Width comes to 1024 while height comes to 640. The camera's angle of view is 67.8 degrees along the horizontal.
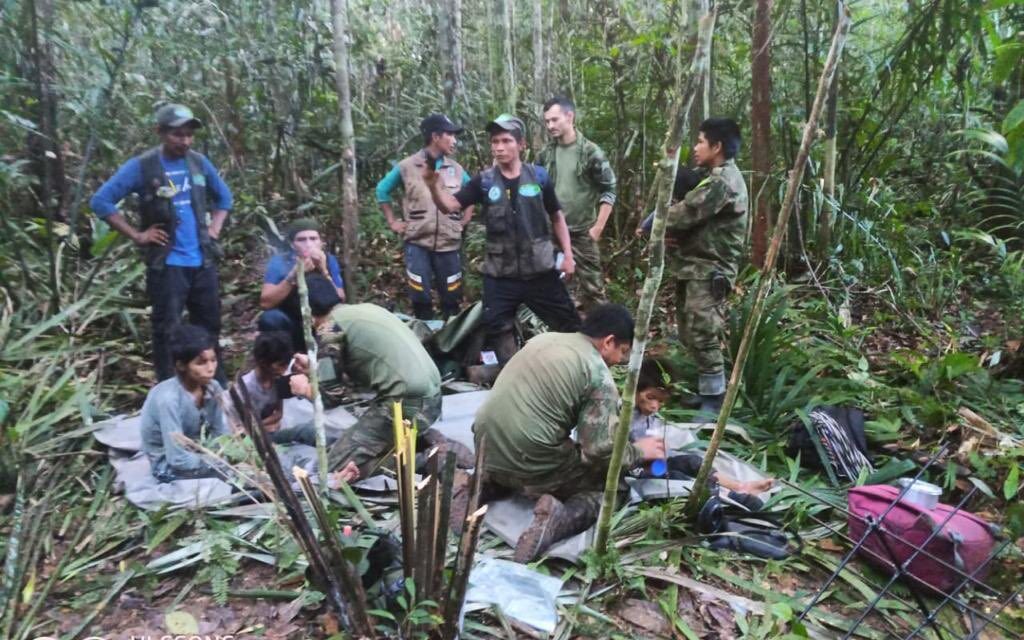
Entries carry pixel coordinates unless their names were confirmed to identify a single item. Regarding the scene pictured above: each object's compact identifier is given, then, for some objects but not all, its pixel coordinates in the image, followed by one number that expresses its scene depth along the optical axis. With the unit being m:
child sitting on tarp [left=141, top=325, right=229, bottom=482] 3.72
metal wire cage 2.85
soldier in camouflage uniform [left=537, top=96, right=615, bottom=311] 5.57
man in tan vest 5.72
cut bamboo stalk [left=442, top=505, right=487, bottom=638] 2.38
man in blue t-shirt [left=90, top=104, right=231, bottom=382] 4.50
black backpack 3.92
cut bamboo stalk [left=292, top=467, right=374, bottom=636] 2.39
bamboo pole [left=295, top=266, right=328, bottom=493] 2.92
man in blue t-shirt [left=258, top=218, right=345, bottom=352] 4.52
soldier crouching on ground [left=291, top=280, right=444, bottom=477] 3.91
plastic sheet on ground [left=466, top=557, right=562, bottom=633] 2.84
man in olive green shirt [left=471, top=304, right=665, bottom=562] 3.36
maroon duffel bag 3.01
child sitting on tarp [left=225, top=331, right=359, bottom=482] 4.04
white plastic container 3.24
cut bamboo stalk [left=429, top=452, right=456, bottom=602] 2.44
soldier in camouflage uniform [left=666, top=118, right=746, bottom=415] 4.56
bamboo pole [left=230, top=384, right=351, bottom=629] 2.38
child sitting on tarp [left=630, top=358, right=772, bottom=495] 3.73
